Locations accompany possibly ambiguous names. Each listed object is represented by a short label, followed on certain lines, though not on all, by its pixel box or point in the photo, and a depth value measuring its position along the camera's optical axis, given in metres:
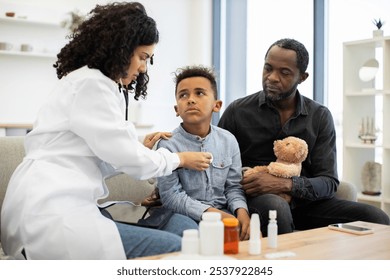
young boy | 2.55
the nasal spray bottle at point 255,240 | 2.08
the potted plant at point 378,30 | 3.98
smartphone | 2.32
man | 2.78
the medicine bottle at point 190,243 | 1.97
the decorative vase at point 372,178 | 3.98
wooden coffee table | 2.07
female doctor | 2.05
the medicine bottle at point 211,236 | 1.97
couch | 2.42
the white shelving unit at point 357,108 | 4.14
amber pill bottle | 2.04
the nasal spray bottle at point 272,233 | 2.15
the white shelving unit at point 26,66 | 5.66
